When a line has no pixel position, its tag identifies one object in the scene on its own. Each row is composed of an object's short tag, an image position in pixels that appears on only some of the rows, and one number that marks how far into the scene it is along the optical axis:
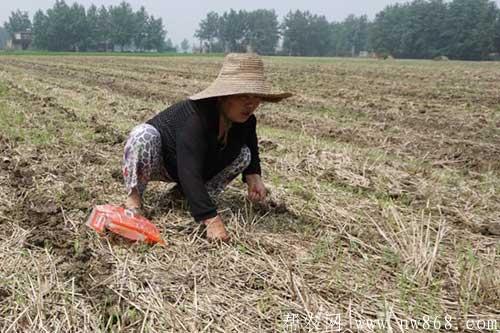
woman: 2.79
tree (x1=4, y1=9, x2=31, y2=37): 110.00
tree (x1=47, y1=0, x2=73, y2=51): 82.56
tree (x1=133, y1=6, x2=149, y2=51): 94.25
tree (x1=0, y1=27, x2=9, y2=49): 156.39
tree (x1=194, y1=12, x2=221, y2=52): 122.75
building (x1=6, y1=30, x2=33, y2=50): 85.19
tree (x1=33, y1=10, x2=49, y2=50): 82.88
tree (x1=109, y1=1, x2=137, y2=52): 89.94
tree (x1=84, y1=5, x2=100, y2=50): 85.50
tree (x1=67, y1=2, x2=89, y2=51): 83.56
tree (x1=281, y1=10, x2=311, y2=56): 101.06
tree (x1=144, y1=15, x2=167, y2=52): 95.00
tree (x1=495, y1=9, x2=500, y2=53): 68.25
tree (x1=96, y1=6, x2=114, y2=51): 88.19
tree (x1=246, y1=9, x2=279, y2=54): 102.25
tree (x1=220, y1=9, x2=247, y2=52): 110.56
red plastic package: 2.76
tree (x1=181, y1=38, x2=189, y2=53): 198.90
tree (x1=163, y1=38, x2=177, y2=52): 114.93
